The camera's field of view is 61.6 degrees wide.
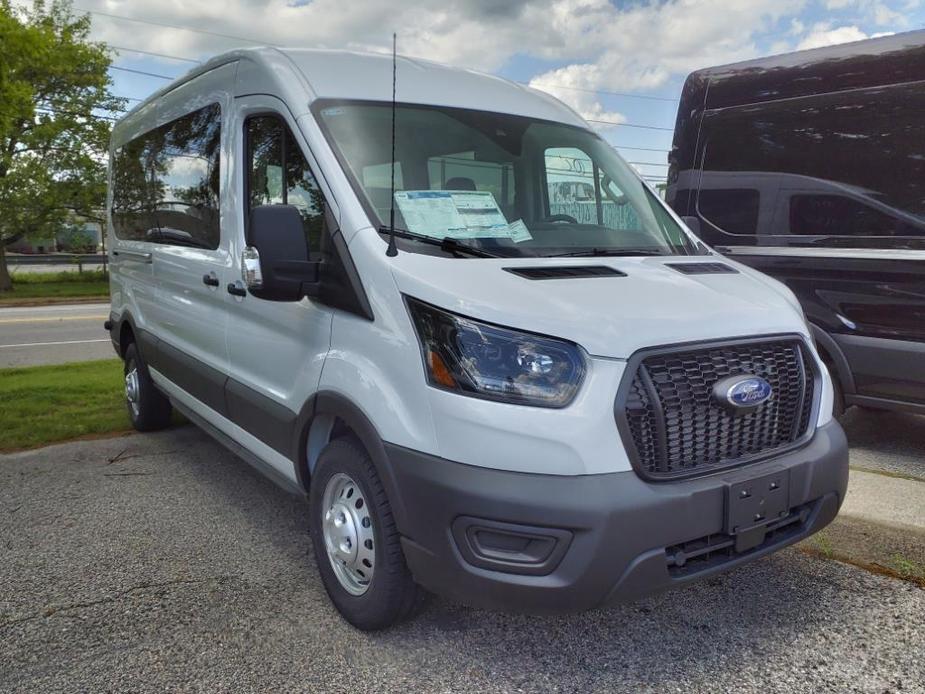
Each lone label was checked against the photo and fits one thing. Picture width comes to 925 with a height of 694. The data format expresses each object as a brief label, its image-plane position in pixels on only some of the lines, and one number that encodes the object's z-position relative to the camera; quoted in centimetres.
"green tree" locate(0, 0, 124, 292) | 2483
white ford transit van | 236
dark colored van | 464
